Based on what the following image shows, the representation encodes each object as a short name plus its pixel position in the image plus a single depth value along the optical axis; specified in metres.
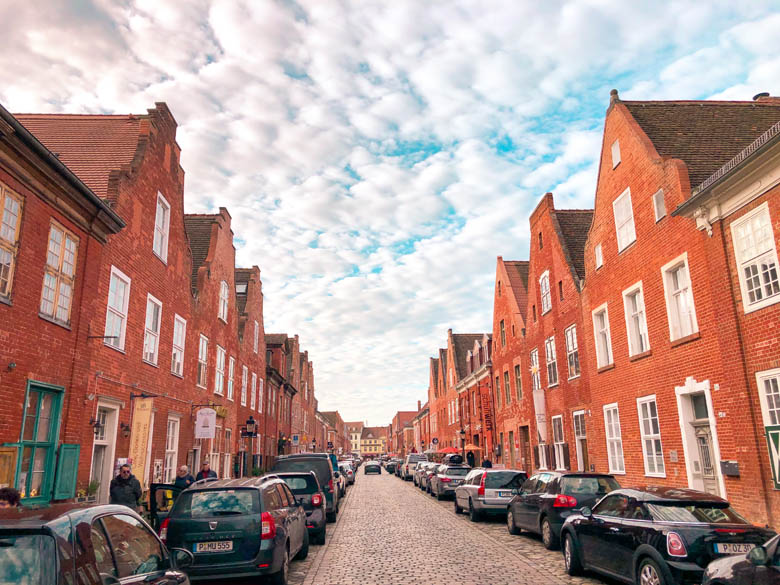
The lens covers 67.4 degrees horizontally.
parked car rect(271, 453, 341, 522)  16.88
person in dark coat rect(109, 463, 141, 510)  11.82
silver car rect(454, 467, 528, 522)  16.23
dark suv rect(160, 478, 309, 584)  7.84
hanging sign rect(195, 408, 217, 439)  17.92
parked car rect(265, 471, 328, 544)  12.70
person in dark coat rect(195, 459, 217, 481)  15.98
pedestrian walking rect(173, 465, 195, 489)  13.96
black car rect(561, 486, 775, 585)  6.87
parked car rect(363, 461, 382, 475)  63.51
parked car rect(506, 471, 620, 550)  11.48
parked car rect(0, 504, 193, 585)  3.33
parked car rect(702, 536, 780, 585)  4.91
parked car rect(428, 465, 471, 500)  24.78
